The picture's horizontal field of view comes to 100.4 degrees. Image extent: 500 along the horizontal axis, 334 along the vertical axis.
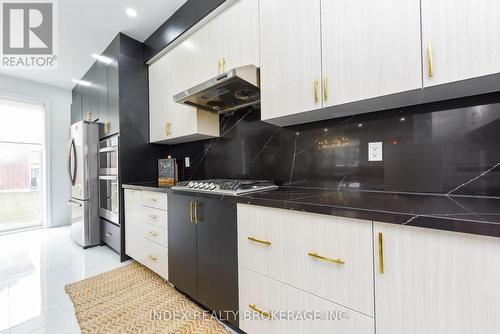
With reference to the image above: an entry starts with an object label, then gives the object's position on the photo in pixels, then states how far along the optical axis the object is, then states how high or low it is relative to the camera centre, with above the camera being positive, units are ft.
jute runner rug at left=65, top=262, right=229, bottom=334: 4.52 -3.39
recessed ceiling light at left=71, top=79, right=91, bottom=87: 11.11 +5.15
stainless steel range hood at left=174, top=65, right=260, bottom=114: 4.70 +2.06
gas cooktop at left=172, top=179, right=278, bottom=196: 4.30 -0.40
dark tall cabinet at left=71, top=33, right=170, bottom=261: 8.08 +2.37
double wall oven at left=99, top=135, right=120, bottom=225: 8.28 -0.36
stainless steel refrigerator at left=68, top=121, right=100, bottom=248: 9.25 -0.45
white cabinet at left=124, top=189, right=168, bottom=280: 6.05 -1.87
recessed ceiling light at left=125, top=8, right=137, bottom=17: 7.01 +5.45
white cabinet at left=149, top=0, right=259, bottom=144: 5.14 +3.18
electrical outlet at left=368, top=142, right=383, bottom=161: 4.22 +0.33
